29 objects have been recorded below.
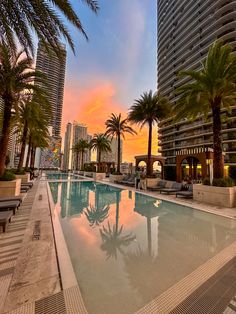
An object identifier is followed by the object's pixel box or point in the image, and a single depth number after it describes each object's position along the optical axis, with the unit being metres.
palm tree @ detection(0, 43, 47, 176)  8.72
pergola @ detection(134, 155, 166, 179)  24.08
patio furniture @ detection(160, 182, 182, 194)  12.86
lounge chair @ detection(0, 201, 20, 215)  5.90
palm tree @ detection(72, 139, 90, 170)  41.88
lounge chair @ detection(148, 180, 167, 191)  14.52
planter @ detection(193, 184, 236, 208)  8.81
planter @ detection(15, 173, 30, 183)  15.34
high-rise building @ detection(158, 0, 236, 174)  40.51
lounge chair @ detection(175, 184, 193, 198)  11.10
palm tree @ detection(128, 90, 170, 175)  17.73
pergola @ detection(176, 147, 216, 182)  15.65
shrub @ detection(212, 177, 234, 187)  9.13
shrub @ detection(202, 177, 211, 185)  10.14
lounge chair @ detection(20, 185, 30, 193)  11.62
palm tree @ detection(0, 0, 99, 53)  4.81
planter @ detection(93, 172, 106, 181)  28.70
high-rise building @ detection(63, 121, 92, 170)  69.25
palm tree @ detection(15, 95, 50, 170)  12.62
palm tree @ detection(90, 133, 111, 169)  35.09
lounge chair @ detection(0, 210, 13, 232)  4.60
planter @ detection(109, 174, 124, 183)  22.92
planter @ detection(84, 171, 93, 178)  32.66
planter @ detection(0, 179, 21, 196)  8.60
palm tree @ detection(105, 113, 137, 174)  24.84
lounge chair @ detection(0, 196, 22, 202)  6.78
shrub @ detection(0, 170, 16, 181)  8.82
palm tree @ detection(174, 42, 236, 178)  9.52
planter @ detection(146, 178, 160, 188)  16.34
